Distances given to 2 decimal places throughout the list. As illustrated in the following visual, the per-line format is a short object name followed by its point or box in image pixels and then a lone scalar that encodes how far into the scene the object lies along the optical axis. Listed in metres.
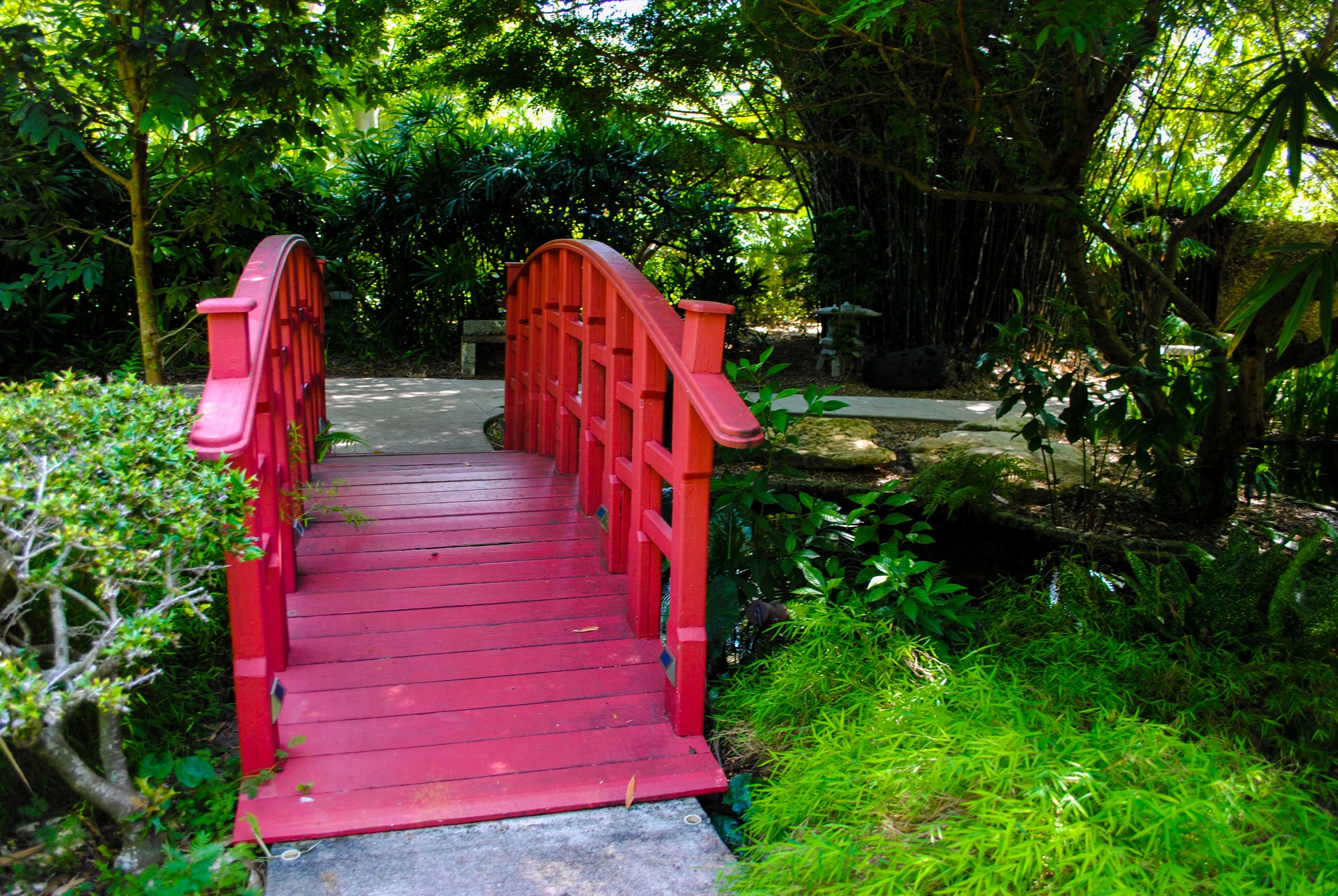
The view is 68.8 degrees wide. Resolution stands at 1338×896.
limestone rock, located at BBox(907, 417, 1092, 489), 4.73
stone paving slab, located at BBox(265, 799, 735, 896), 1.85
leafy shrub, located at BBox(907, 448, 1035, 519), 4.11
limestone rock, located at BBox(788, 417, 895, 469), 5.02
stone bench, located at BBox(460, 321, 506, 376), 7.93
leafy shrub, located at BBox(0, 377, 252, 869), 1.65
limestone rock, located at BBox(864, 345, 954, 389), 7.28
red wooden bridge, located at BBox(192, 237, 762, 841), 2.08
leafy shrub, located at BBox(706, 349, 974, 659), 2.86
